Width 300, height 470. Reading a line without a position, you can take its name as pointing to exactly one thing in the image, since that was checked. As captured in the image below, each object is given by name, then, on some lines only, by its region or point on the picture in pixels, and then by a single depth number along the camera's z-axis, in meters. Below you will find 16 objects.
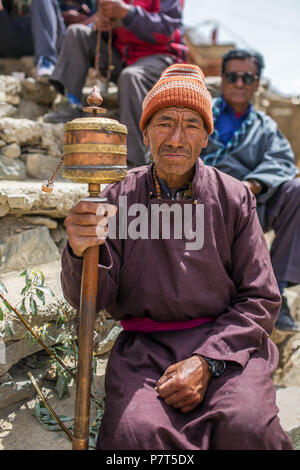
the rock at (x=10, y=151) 3.13
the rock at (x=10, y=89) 3.59
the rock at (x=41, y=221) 2.68
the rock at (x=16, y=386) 1.99
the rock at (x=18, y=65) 4.41
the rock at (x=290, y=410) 2.14
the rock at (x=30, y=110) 3.76
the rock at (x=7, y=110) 3.52
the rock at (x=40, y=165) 3.20
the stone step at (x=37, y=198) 2.52
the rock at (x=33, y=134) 3.14
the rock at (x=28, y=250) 2.50
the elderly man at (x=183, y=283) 1.64
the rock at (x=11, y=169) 3.03
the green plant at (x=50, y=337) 1.96
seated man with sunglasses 3.01
